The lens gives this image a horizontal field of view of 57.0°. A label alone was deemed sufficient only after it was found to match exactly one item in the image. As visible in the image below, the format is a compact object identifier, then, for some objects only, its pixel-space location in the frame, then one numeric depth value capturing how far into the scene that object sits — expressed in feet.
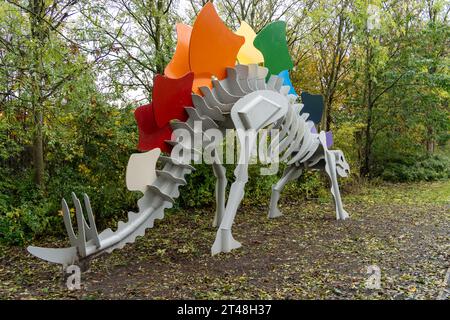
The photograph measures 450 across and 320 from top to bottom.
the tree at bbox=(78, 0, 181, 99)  22.17
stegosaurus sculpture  11.60
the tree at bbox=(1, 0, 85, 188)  16.70
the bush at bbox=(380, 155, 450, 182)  42.60
